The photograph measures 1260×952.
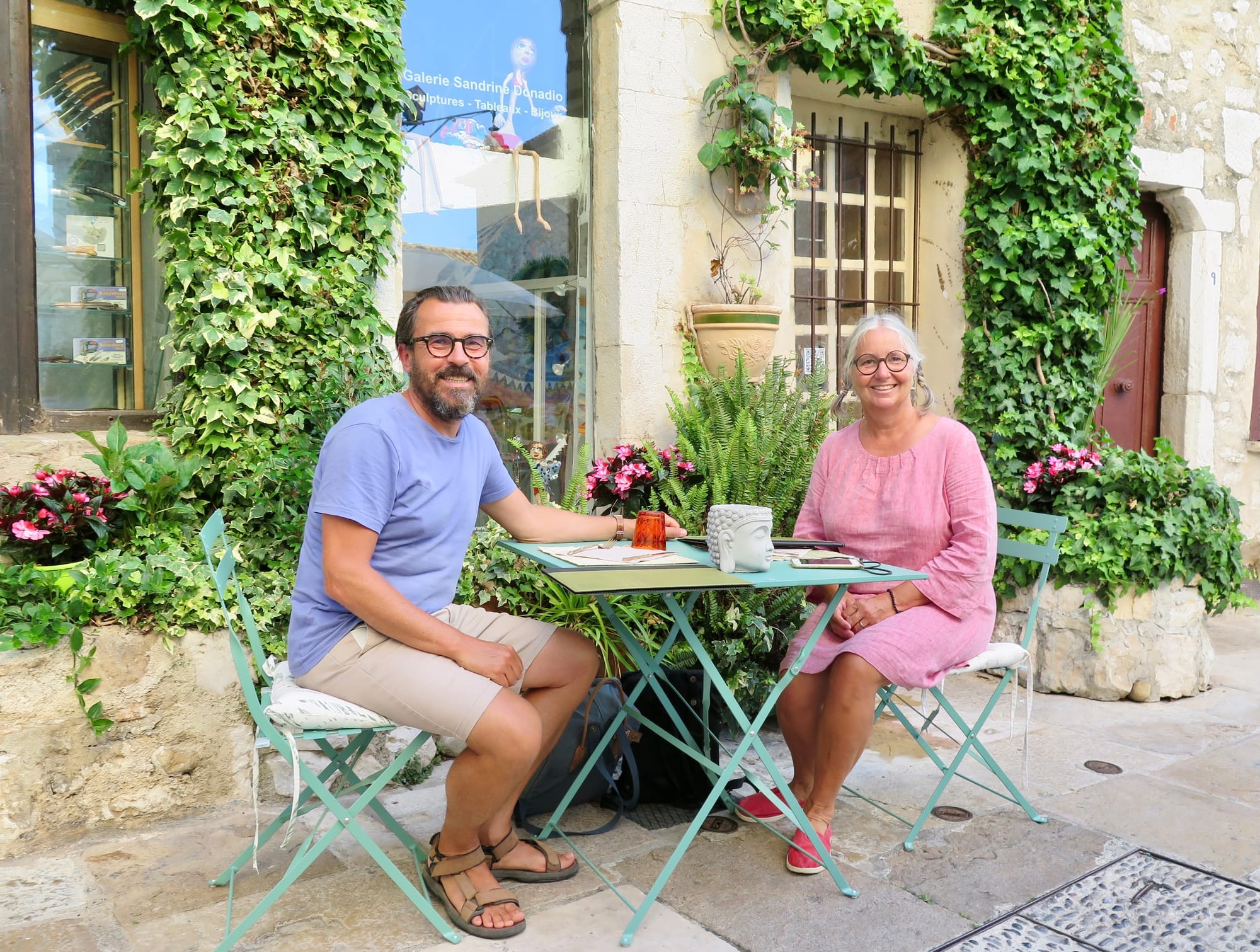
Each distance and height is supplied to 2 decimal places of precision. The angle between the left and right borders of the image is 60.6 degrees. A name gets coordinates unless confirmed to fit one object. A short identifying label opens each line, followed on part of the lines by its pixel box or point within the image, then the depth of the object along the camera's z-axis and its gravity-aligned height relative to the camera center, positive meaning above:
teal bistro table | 2.44 -0.53
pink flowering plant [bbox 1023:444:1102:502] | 5.01 -0.27
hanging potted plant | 4.74 +0.97
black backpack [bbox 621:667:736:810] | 3.28 -1.09
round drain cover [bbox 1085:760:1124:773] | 3.75 -1.25
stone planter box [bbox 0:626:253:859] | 3.01 -0.98
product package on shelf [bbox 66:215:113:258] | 3.88 +0.64
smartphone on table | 2.83 -0.41
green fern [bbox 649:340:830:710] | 3.91 -0.24
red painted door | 6.71 +0.32
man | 2.44 -0.50
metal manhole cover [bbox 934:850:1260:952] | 2.55 -1.25
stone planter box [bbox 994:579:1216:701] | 4.68 -1.04
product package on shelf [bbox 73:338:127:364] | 3.90 +0.21
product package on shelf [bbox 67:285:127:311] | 3.90 +0.41
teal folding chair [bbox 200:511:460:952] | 2.38 -0.87
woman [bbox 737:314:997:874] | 2.92 -0.44
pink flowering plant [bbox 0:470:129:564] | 3.26 -0.34
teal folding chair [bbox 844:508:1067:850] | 3.07 -0.74
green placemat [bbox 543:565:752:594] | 2.35 -0.39
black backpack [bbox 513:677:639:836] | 3.13 -1.06
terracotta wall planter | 4.73 +0.33
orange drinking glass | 2.96 -0.34
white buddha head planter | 2.66 -0.32
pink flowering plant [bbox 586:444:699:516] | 4.42 -0.27
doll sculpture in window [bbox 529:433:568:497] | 4.92 -0.22
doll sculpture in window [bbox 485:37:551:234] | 4.75 +1.36
